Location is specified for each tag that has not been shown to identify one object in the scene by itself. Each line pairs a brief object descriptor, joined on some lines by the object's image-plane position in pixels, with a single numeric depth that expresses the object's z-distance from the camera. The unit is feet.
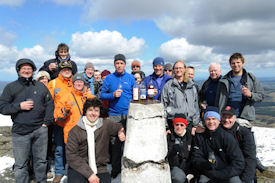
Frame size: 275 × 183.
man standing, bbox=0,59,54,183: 14.51
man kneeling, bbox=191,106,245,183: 13.57
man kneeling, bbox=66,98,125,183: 13.11
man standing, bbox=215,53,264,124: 16.60
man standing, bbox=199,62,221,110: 19.67
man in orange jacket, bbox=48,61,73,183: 16.90
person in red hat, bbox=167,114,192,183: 14.94
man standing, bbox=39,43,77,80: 19.74
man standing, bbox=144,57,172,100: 20.07
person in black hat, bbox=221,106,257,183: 14.11
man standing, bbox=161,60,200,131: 16.90
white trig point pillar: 11.87
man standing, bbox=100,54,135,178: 17.71
